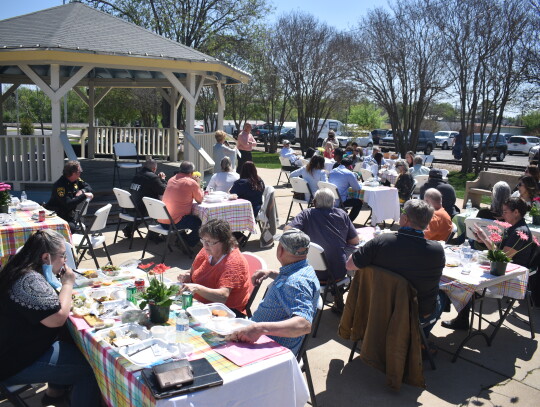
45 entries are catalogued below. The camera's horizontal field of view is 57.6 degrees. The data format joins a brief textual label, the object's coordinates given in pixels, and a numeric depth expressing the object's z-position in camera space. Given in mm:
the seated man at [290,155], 13905
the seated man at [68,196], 6008
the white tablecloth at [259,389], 2102
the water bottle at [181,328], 2539
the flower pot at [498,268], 4121
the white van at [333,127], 36100
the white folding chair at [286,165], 13880
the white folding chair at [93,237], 5539
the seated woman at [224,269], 3363
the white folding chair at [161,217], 6195
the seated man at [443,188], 7246
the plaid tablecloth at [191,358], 2153
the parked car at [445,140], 35688
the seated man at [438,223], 5367
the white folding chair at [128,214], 6812
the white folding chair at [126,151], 11180
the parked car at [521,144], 32531
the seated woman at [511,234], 4691
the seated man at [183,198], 6500
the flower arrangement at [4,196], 5477
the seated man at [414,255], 3514
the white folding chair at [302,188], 8672
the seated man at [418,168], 11253
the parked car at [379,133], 35000
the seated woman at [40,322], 2619
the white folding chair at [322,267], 4332
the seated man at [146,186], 6949
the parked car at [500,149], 27005
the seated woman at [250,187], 7219
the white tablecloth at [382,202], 8477
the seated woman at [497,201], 5715
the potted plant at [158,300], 2732
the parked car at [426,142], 31219
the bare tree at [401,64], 17297
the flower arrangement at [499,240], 4102
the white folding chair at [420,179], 10528
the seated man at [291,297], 2713
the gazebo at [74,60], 8773
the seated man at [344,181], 8500
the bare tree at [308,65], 23625
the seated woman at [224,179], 7727
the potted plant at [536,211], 5918
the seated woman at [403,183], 9070
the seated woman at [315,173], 8617
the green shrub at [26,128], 19375
